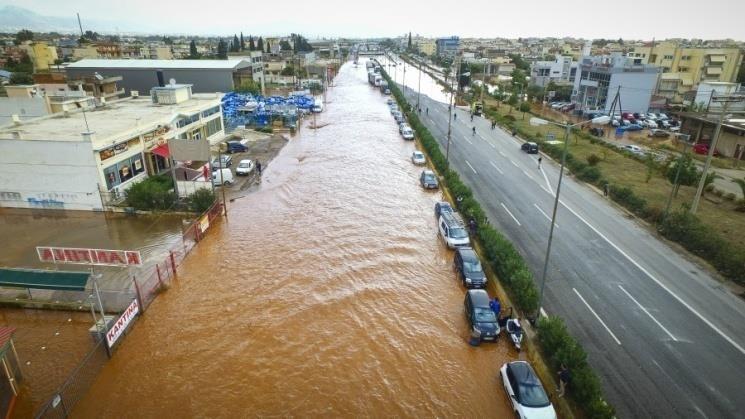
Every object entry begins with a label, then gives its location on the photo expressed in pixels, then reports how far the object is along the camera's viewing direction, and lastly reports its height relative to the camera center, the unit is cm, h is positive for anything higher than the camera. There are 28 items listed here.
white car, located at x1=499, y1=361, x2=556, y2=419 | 1280 -1007
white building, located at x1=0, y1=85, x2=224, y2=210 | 2734 -704
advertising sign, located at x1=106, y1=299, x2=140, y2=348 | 1595 -1021
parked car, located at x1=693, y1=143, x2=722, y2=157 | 4628 -982
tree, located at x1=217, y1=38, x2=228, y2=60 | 12711 -65
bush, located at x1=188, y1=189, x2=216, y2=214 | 2831 -948
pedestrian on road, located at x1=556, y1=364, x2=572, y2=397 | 1361 -985
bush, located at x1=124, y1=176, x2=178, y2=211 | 2850 -943
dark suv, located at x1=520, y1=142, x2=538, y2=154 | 4516 -953
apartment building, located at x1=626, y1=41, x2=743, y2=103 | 8094 -263
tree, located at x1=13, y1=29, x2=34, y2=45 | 17600 +442
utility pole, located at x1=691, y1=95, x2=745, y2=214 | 2395 -698
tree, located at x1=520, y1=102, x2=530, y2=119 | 6956 -841
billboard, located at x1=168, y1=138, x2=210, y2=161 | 2814 -630
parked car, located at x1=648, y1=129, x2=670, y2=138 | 5753 -1017
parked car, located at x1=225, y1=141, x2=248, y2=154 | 4394 -951
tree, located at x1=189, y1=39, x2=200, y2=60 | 12975 -119
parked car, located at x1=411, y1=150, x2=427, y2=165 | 4150 -991
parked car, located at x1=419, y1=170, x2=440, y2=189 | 3447 -993
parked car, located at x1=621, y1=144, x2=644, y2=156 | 4516 -985
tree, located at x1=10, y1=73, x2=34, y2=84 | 7706 -542
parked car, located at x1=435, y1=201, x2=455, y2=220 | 2748 -965
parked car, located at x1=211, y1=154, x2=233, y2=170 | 3644 -927
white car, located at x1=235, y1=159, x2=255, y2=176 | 3644 -963
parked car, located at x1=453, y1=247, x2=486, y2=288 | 2022 -1002
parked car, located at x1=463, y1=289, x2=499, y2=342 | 1673 -1005
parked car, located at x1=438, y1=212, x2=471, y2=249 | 2394 -977
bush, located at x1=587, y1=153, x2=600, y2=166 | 3916 -928
